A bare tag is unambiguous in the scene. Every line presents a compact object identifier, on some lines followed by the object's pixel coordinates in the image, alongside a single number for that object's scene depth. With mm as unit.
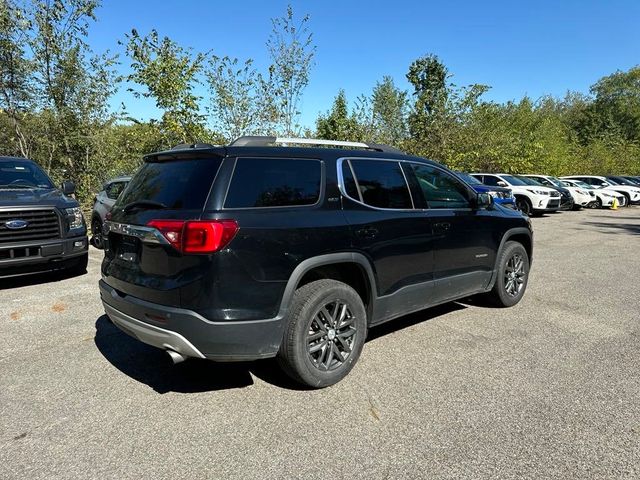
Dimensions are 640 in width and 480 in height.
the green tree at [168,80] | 12047
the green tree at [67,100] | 12633
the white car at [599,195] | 23812
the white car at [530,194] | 18031
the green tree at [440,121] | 22422
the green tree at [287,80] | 14188
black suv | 3018
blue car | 15578
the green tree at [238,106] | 13570
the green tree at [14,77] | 12078
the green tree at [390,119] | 21188
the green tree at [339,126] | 19219
